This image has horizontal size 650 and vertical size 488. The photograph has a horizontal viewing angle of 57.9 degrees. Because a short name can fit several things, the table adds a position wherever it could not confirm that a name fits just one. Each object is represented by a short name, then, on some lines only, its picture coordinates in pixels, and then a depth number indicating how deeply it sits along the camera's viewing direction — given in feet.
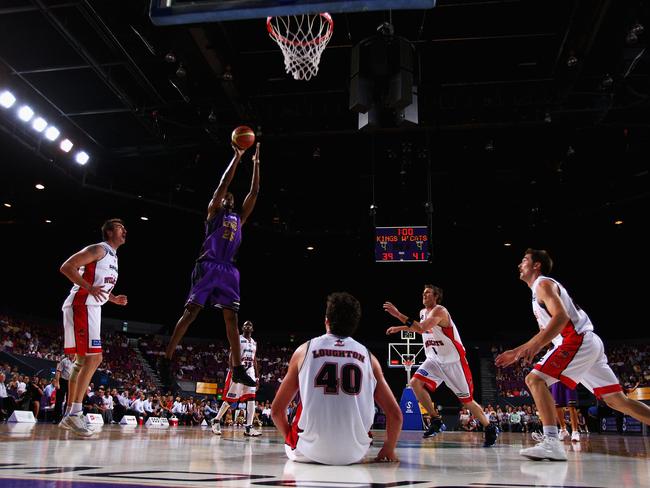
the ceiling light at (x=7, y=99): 41.55
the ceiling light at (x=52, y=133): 47.11
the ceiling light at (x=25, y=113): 43.80
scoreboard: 54.39
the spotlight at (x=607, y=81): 39.93
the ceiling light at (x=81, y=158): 51.43
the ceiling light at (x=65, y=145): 48.98
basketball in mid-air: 18.02
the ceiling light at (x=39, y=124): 45.60
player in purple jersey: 17.98
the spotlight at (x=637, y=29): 33.94
